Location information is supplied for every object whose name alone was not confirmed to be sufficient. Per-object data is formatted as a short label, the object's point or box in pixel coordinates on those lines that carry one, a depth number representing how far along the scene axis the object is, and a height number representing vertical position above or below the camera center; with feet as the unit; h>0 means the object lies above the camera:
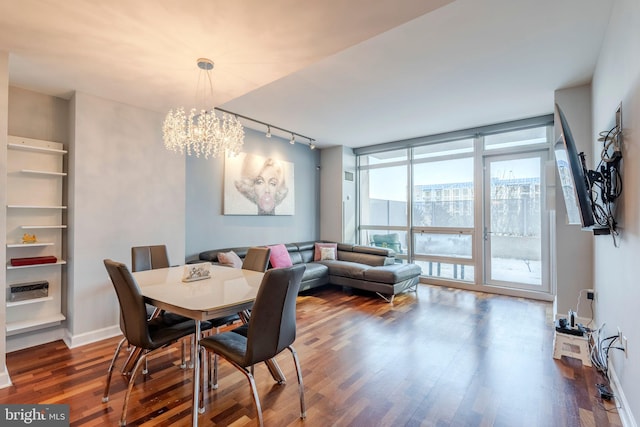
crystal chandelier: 8.68 +2.49
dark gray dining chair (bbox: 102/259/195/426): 6.28 -2.30
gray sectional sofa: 14.94 -2.86
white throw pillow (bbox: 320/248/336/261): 18.85 -2.42
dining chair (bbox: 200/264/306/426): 5.74 -2.22
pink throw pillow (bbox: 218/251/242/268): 13.70 -2.02
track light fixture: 14.63 +4.95
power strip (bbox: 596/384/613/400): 7.00 -4.21
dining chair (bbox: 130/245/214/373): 9.66 -1.41
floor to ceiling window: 15.60 +0.62
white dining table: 5.88 -1.76
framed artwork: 16.14 +1.76
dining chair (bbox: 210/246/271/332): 9.90 -1.46
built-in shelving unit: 9.55 -0.39
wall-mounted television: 6.75 +0.93
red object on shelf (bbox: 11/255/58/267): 9.30 -1.40
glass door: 15.39 -0.41
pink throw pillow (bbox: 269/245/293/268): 16.08 -2.24
